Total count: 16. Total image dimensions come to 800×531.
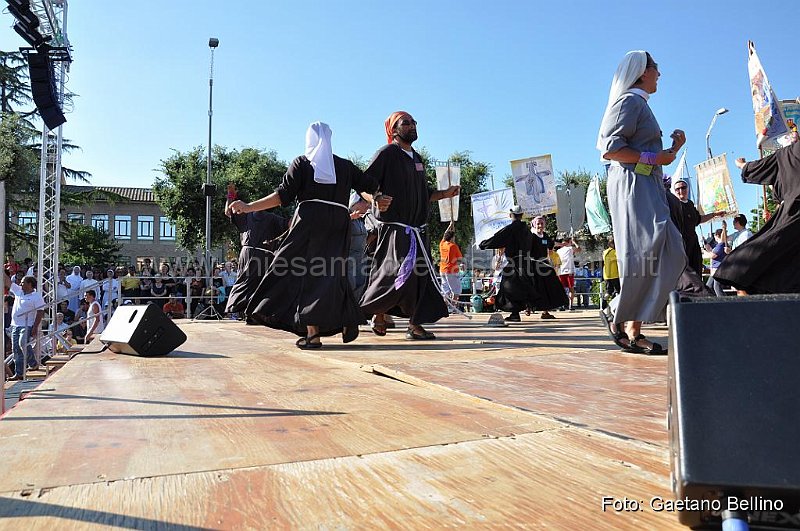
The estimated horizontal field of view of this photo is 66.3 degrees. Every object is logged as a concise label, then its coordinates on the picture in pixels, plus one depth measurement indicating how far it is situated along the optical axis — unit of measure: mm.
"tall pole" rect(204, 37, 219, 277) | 23547
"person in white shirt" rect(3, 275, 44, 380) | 10516
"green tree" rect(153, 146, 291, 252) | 34406
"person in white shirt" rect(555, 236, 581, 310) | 14203
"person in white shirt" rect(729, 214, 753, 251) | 10766
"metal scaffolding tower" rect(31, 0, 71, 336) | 14477
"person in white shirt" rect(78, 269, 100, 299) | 17203
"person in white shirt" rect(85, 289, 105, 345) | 12044
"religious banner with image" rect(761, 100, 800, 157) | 8031
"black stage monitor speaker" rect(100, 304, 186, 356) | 4281
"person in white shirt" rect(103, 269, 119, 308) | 16255
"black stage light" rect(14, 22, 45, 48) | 14327
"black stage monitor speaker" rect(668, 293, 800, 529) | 828
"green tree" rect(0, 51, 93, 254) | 28375
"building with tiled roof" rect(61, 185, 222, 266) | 53469
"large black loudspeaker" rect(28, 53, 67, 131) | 14789
